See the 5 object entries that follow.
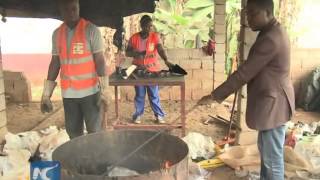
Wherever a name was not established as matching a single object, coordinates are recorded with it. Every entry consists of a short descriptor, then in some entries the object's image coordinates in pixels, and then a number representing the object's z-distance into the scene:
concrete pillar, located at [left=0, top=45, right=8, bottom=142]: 5.78
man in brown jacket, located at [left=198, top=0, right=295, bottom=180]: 3.62
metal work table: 5.77
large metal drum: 3.24
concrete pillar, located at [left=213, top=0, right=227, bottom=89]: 8.69
